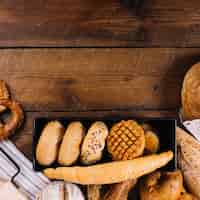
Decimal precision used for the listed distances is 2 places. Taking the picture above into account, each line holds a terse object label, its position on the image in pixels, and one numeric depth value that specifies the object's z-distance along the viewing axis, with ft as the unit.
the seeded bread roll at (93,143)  4.70
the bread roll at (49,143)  4.71
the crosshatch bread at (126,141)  4.67
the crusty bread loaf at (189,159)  4.86
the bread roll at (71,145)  4.70
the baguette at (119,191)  4.78
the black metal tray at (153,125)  4.76
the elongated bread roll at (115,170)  4.60
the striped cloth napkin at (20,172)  4.97
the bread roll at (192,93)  4.83
